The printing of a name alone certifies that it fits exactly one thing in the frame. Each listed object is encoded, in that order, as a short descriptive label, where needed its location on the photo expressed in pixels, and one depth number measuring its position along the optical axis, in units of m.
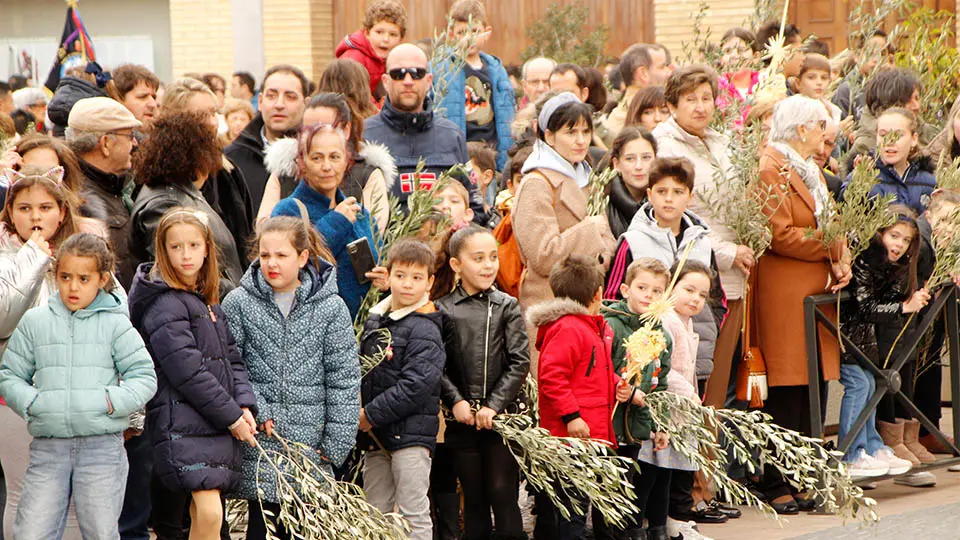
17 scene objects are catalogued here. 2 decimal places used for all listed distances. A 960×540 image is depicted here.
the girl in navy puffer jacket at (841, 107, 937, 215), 16.39
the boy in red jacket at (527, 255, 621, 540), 11.93
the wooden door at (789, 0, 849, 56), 32.18
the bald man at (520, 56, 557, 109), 19.40
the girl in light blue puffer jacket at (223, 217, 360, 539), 10.89
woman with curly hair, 11.89
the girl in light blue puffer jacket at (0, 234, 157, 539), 10.01
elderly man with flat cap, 12.19
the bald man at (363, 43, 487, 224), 14.03
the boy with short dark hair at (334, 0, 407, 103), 17.16
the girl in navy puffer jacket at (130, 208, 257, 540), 10.32
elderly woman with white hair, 14.25
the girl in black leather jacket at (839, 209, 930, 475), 15.02
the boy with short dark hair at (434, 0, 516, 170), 18.64
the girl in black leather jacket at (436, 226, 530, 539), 11.93
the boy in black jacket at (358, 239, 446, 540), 11.45
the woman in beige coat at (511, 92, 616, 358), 12.86
